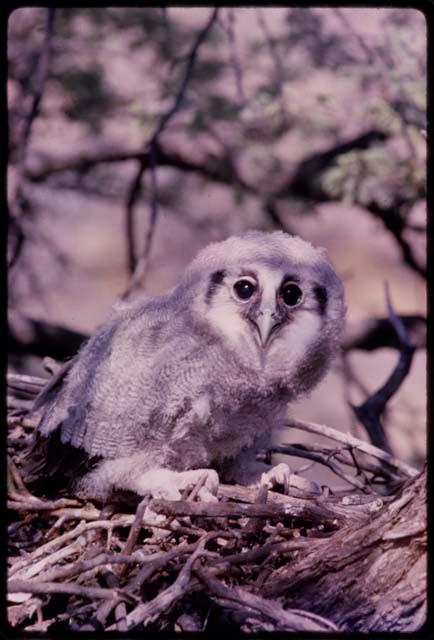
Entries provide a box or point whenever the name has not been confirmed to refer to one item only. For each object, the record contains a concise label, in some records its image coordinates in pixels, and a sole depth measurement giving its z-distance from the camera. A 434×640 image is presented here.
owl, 5.02
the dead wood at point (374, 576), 3.83
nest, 3.85
